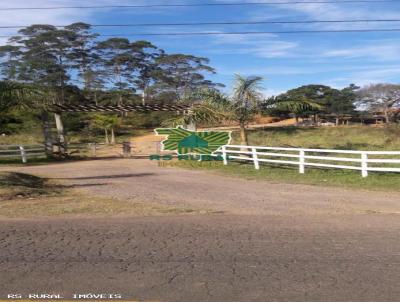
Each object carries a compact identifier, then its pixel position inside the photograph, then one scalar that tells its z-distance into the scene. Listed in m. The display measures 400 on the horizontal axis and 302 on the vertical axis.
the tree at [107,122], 50.72
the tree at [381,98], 80.69
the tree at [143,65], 73.19
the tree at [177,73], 75.62
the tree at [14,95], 24.42
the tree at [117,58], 71.00
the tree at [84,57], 67.00
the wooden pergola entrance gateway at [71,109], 29.55
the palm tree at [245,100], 23.28
